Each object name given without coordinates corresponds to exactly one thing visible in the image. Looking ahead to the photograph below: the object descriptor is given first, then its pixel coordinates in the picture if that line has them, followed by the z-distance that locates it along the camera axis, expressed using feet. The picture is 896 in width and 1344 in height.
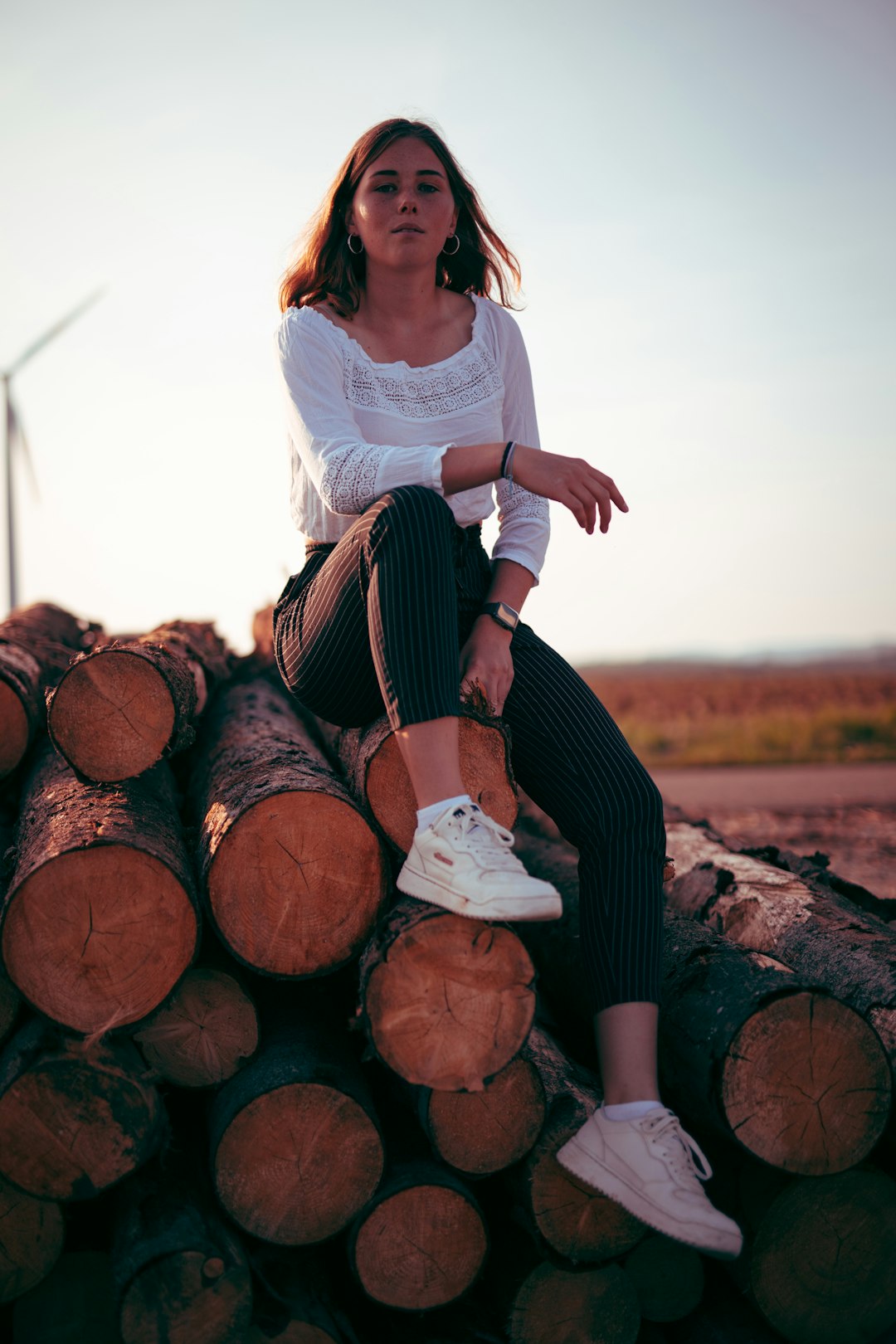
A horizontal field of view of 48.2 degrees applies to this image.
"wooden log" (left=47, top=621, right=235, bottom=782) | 9.07
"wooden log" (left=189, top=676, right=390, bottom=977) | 7.92
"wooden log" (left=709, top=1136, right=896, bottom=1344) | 8.25
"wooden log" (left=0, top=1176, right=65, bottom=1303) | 7.95
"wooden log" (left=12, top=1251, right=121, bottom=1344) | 8.14
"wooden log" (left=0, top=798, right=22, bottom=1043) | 8.43
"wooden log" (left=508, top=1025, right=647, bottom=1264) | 7.88
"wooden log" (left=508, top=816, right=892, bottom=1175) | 7.82
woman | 7.38
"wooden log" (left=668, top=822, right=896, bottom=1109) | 9.11
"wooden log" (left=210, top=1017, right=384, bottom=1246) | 7.77
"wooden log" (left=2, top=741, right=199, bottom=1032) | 7.74
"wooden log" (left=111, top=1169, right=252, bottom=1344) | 7.38
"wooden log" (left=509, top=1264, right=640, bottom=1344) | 8.10
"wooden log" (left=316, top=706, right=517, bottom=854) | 8.25
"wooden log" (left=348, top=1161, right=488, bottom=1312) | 7.79
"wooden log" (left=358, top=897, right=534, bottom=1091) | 7.29
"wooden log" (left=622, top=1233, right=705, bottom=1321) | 8.42
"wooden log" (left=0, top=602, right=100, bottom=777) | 10.81
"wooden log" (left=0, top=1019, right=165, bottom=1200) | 7.67
